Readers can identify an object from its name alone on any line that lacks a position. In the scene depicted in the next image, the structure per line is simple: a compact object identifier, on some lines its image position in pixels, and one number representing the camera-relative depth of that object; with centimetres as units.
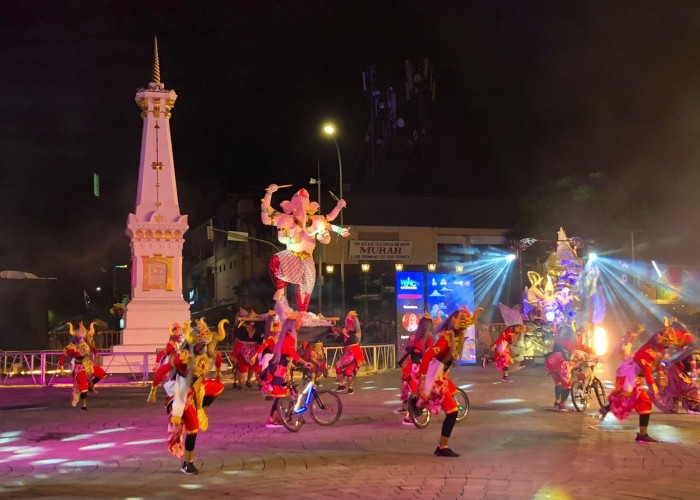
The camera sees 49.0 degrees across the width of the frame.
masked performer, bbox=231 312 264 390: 2025
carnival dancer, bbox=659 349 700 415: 1450
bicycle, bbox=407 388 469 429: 1174
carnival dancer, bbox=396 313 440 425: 1323
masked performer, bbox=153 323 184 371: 1147
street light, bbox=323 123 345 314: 2920
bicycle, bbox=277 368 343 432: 1258
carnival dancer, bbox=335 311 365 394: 1830
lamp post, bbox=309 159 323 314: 3227
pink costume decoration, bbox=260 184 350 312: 2355
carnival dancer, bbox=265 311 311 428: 1269
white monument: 2727
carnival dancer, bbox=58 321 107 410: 1616
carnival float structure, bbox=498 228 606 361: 3234
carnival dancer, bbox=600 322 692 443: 1108
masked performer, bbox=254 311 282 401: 1514
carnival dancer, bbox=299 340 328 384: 1658
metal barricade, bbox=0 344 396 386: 2292
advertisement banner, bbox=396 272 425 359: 2836
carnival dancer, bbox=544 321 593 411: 1507
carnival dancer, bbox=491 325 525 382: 2205
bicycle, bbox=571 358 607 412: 1504
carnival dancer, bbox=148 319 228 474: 902
